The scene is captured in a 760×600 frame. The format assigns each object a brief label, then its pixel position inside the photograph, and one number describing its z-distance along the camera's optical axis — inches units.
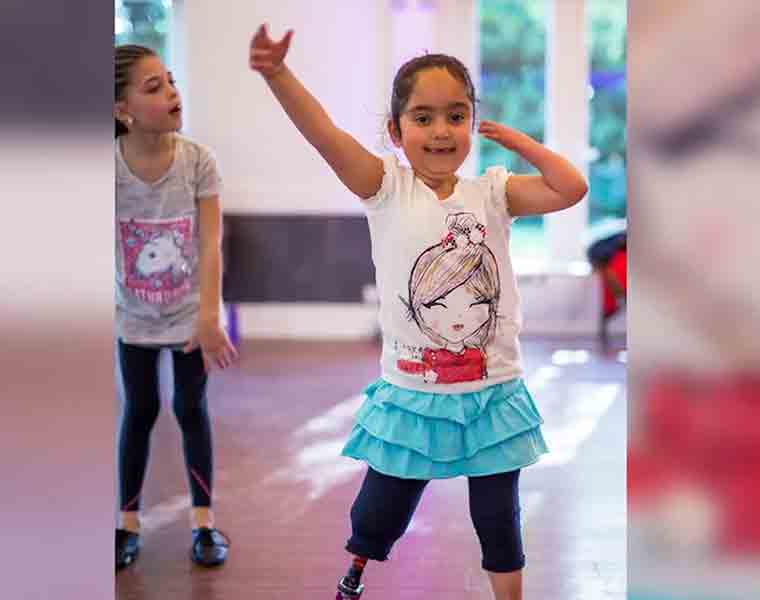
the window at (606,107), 303.0
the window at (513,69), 305.1
